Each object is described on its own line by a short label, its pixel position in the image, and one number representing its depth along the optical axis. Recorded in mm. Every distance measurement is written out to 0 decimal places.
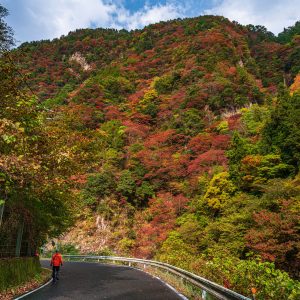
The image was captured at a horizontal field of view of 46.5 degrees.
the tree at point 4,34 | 9375
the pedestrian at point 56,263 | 15070
